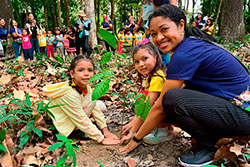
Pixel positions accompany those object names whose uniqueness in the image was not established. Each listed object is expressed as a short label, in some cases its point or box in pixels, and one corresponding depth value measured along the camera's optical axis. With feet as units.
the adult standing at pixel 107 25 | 25.60
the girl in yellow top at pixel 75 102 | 6.28
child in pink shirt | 19.47
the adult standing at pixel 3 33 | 19.63
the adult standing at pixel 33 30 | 20.56
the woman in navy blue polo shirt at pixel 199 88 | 4.33
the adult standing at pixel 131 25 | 25.09
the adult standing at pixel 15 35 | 19.66
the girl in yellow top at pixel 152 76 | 5.97
